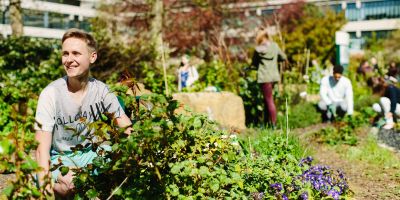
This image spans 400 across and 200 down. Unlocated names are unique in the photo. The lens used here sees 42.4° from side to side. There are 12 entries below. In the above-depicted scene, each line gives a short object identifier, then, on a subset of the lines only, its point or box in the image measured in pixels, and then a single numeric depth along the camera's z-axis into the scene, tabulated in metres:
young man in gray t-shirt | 2.72
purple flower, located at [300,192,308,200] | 3.21
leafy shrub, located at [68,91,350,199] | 2.40
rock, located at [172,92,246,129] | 7.97
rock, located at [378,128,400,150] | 6.87
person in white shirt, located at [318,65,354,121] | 8.93
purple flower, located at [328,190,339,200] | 3.37
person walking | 8.09
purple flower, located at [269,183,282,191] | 3.19
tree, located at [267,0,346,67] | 30.48
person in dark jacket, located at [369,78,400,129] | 8.17
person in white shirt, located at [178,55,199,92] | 10.22
